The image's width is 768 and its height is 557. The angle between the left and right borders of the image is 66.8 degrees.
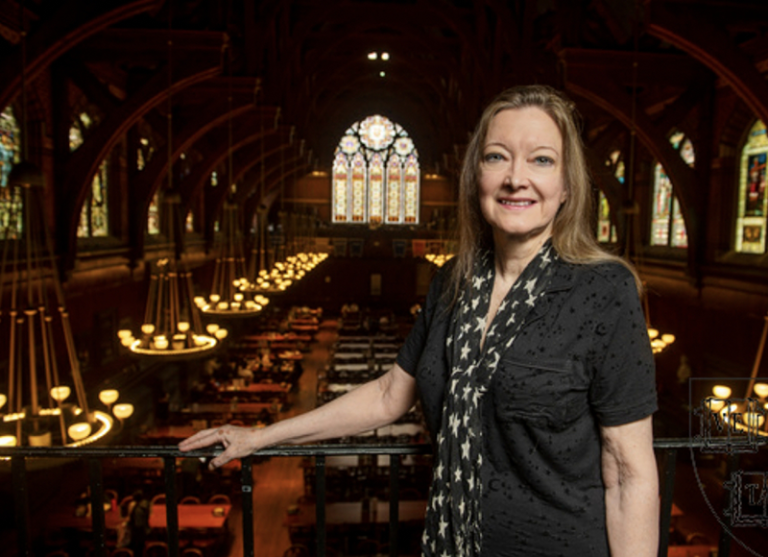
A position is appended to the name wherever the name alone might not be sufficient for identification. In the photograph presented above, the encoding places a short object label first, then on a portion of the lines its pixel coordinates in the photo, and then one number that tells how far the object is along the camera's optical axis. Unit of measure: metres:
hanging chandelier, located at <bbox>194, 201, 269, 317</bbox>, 8.36
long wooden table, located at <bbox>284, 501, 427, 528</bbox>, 7.27
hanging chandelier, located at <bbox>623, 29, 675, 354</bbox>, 6.32
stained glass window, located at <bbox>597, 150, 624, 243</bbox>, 12.91
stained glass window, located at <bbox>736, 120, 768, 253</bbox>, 8.47
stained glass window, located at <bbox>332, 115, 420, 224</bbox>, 26.83
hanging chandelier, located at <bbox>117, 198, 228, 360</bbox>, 6.07
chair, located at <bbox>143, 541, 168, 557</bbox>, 6.83
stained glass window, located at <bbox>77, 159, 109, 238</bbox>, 9.93
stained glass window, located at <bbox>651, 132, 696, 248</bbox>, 10.78
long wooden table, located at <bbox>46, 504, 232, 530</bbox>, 7.23
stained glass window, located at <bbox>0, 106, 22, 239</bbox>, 7.15
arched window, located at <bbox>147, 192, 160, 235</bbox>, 13.08
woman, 1.22
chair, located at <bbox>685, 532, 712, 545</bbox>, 6.98
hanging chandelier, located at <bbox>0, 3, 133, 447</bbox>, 3.91
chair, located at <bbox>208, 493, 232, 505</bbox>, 8.34
